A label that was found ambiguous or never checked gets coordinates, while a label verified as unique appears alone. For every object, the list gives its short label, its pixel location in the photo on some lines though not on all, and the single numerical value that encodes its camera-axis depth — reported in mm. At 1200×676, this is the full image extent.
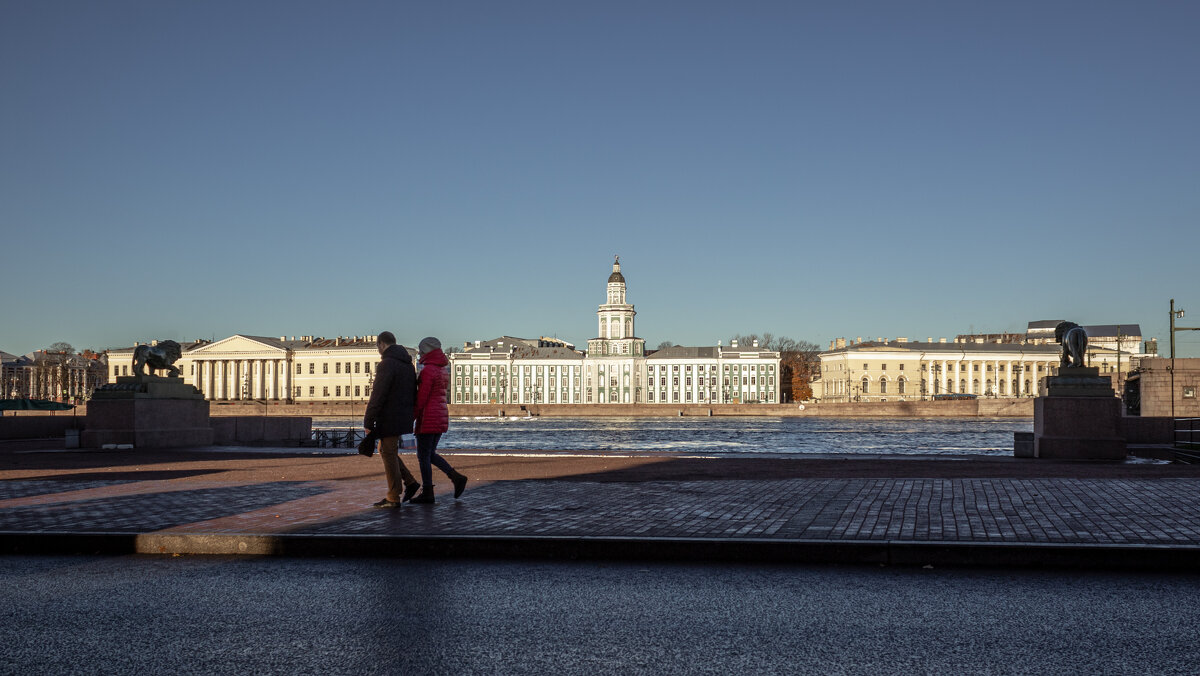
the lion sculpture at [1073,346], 18641
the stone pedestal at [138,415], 21688
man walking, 9727
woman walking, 10094
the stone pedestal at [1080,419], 18031
